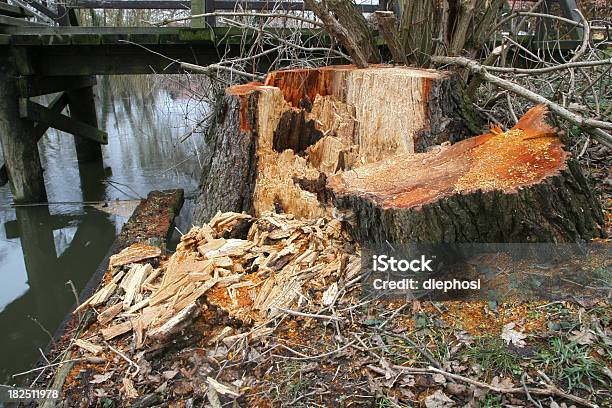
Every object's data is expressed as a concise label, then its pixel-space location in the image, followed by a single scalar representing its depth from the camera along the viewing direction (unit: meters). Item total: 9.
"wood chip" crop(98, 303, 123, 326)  2.65
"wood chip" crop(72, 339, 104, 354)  2.46
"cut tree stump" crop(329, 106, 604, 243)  2.20
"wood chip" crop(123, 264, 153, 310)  2.74
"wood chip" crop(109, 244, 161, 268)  3.16
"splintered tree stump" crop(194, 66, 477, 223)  3.12
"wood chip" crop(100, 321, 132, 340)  2.50
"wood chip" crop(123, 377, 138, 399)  2.13
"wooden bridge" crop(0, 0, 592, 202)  6.10
